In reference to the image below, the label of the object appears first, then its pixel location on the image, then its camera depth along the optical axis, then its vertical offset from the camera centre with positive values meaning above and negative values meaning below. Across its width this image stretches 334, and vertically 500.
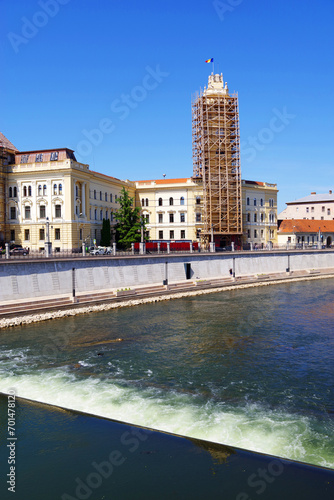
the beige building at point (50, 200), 58.59 +6.16
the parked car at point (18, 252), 48.20 -1.14
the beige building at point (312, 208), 102.88 +7.55
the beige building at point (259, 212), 81.01 +5.33
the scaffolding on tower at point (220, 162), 74.69 +14.12
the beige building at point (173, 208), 77.38 +6.03
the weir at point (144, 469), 11.58 -6.95
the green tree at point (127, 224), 65.38 +2.68
